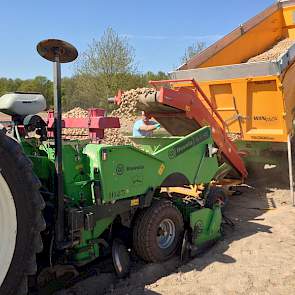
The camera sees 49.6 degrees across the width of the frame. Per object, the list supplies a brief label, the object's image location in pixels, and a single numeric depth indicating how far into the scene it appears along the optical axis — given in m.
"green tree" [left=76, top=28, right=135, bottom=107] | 17.74
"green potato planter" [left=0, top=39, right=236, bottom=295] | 1.76
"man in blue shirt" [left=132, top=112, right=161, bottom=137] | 4.74
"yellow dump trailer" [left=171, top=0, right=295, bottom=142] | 4.51
